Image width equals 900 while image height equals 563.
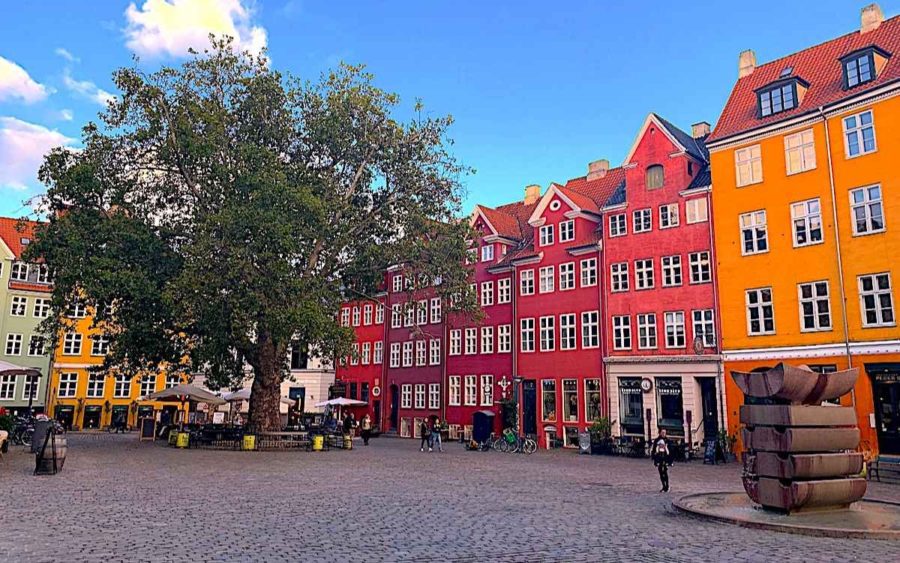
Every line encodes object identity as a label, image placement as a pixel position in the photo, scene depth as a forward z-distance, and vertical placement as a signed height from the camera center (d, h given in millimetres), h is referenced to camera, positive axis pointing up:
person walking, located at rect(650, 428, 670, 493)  17984 -1255
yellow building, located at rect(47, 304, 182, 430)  55781 +1311
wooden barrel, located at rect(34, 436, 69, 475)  19219 -1392
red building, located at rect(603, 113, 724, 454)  33469 +5960
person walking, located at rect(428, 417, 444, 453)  35625 -1419
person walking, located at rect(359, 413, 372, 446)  38281 -1381
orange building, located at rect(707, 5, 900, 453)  27250 +8334
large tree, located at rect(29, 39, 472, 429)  27875 +8531
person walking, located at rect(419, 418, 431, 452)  35000 -1292
